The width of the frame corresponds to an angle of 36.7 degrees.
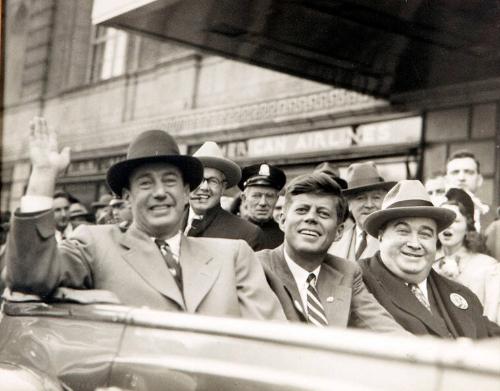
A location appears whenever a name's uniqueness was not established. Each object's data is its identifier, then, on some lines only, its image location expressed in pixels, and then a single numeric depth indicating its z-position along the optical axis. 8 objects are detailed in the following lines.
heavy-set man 2.91
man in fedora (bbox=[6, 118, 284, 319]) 2.32
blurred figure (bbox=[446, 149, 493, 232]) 4.89
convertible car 1.45
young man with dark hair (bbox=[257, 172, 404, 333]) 2.82
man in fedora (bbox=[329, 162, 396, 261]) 3.98
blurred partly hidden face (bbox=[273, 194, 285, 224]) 4.77
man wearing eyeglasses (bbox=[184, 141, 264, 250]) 3.94
